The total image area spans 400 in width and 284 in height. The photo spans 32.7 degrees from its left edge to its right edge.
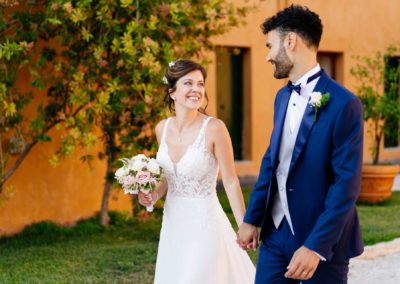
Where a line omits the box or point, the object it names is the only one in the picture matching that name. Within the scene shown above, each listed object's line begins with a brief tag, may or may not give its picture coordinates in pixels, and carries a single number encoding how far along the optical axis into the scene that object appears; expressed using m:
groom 2.95
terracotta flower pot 10.92
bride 4.55
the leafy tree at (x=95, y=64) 6.73
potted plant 10.97
